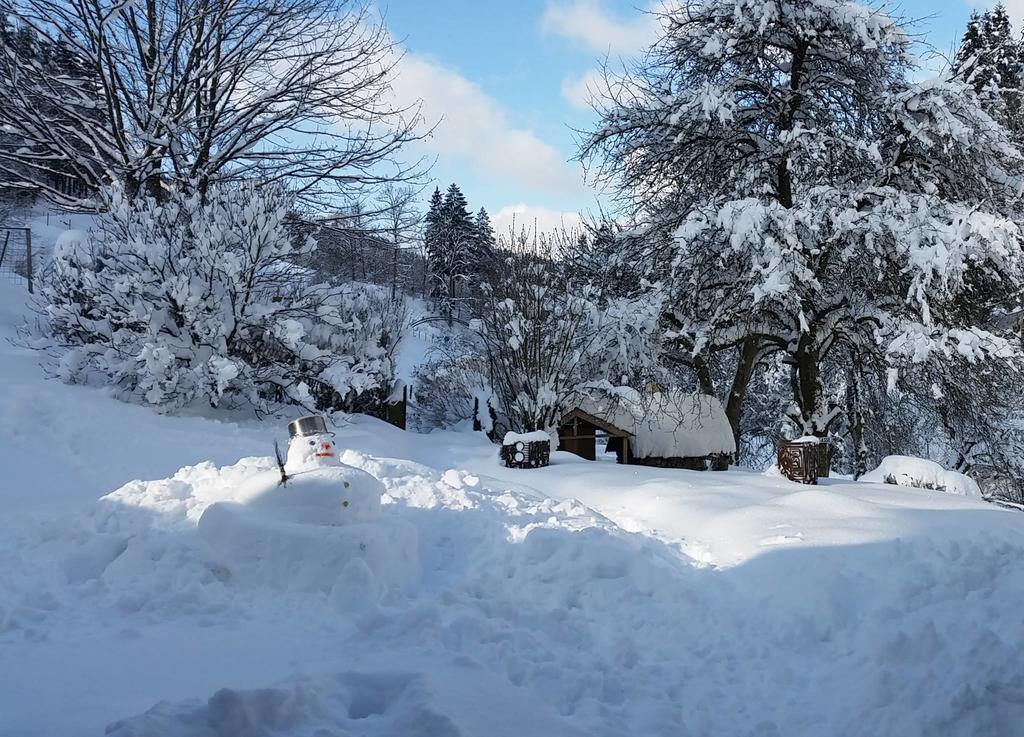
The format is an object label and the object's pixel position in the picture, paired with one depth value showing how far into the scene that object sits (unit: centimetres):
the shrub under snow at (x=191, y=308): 1037
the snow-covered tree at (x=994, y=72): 1150
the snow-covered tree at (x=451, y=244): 5172
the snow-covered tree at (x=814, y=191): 1025
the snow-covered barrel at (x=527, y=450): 1040
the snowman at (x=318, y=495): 490
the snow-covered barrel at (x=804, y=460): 923
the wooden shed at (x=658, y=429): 1307
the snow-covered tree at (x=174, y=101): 1280
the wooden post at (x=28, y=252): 1628
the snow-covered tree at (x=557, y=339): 1238
